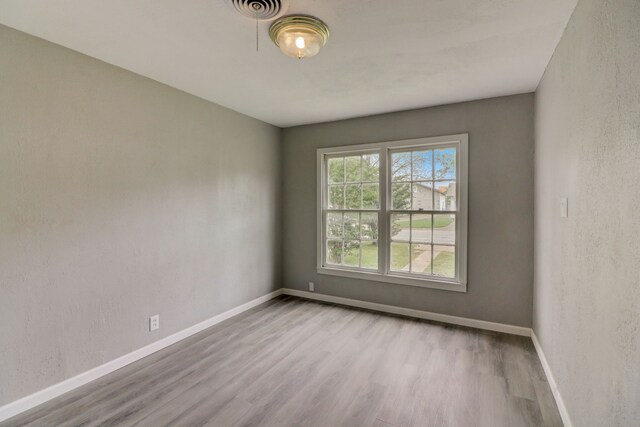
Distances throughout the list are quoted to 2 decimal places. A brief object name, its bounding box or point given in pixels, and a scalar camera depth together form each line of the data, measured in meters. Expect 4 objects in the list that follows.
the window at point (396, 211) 3.48
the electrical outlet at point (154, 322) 2.78
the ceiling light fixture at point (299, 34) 1.82
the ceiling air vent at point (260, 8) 1.66
